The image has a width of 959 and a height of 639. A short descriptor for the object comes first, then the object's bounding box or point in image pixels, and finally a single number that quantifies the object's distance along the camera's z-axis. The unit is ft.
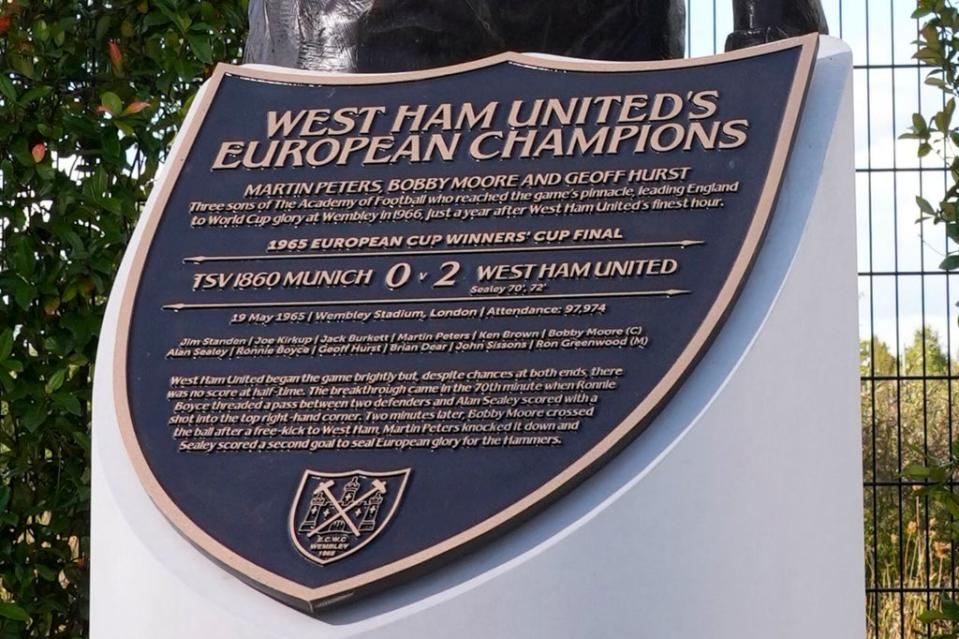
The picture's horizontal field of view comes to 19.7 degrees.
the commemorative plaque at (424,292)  17.55
